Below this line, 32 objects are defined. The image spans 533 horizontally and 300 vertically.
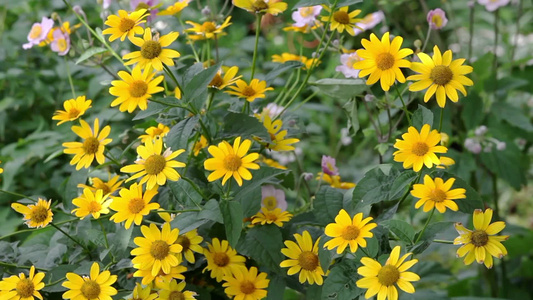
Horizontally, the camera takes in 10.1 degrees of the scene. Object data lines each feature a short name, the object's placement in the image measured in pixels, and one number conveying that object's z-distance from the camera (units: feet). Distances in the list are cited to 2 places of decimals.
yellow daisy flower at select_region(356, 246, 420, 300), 10.36
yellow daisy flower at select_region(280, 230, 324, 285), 10.68
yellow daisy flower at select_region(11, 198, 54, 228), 10.69
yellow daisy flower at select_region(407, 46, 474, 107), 10.51
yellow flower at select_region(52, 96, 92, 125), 10.81
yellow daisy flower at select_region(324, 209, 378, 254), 10.43
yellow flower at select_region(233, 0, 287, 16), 10.91
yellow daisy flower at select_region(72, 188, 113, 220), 10.69
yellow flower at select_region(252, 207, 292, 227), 10.82
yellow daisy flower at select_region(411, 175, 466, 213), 10.40
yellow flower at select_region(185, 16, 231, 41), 11.17
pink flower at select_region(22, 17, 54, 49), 11.43
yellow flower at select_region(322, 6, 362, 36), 11.03
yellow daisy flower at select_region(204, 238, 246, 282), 10.78
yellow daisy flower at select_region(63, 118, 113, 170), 10.75
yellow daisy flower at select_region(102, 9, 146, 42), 10.69
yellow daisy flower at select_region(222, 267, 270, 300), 10.74
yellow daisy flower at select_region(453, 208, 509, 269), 10.47
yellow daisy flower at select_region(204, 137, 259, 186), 10.48
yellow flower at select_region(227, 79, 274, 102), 10.92
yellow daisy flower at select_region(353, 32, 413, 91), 10.52
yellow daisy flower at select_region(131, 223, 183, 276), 10.53
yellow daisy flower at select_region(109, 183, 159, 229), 10.54
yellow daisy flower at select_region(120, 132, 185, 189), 10.49
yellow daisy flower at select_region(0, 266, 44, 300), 10.60
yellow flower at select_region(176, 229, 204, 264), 10.71
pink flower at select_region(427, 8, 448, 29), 11.36
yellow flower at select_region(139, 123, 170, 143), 10.93
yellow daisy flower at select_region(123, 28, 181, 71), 10.59
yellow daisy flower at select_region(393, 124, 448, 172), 10.42
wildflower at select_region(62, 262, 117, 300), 10.57
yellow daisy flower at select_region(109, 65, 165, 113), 10.55
